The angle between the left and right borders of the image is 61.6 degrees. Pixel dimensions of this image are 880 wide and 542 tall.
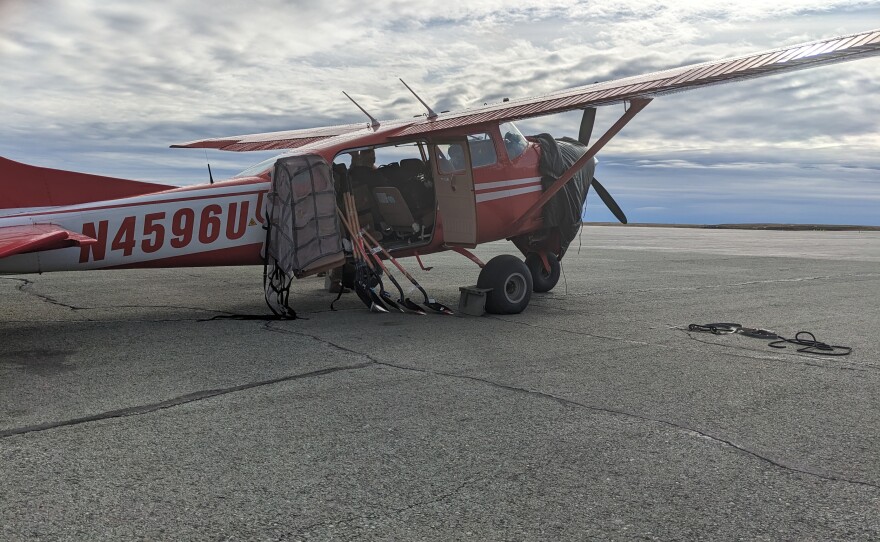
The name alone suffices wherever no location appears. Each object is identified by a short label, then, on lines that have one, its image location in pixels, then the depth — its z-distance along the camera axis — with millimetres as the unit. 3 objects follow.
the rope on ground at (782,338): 6648
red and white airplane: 7426
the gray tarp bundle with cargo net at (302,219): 8211
